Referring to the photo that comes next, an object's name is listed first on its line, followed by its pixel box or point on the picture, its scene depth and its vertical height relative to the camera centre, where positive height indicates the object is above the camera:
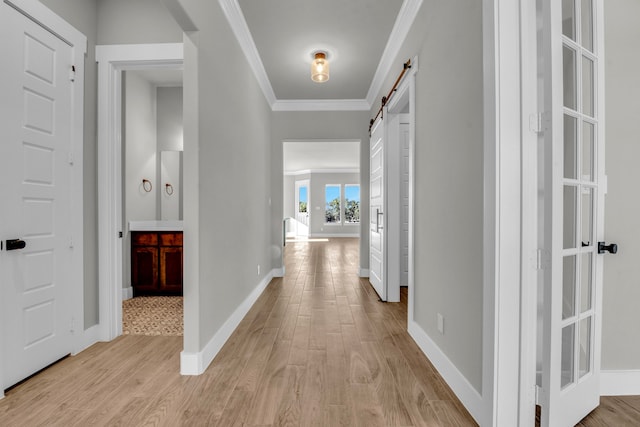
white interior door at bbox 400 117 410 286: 4.27 +0.26
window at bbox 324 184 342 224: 13.12 +0.25
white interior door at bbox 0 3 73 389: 1.83 +0.09
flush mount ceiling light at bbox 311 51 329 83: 3.48 +1.62
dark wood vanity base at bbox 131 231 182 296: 3.83 -0.62
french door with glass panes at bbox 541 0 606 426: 1.31 +0.02
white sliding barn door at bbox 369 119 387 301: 3.75 -0.02
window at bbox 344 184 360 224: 13.09 +0.33
